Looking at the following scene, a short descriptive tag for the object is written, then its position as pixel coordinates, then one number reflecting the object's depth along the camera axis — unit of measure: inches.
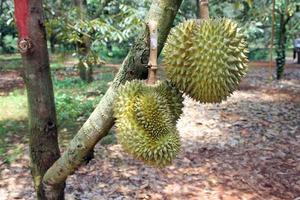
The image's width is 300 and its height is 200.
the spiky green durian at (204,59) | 41.5
